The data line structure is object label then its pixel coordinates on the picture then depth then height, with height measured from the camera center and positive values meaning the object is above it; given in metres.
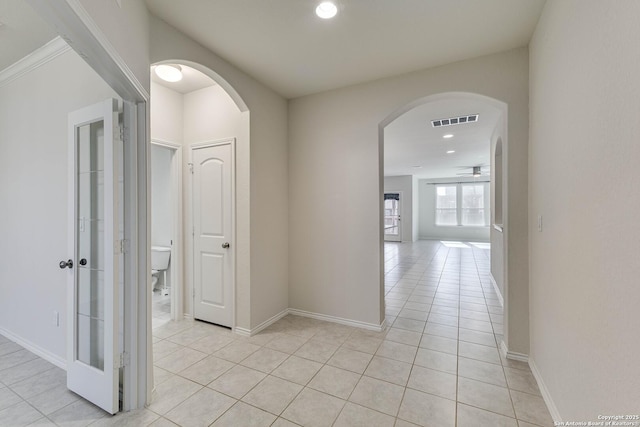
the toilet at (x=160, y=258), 4.02 -0.69
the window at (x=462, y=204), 11.04 +0.36
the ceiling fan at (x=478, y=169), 8.57 +1.49
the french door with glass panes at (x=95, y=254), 1.74 -0.29
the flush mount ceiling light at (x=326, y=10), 1.88 +1.49
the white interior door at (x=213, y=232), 3.10 -0.23
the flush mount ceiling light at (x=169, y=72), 2.57 +1.41
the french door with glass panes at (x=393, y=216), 11.22 -0.14
